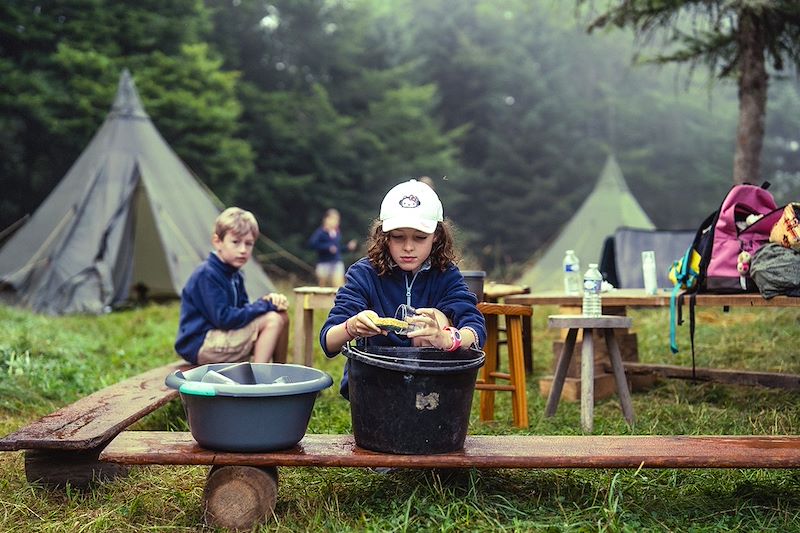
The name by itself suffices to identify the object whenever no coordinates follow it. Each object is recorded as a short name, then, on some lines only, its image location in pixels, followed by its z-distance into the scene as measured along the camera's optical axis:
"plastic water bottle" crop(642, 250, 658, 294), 4.53
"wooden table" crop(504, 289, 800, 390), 3.86
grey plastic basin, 2.29
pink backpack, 3.88
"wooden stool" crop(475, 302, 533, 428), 3.82
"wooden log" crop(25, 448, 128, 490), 2.74
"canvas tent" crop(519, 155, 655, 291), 12.69
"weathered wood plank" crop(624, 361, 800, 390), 4.35
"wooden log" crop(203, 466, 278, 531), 2.36
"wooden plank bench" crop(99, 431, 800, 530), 2.32
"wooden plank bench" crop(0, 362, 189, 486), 2.54
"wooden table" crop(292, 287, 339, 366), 4.73
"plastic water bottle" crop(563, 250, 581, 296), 4.95
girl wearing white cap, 2.59
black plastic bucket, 2.32
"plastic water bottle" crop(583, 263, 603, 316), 4.09
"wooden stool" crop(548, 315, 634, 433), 3.76
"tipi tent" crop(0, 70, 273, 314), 8.94
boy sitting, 4.02
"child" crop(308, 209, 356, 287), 10.40
